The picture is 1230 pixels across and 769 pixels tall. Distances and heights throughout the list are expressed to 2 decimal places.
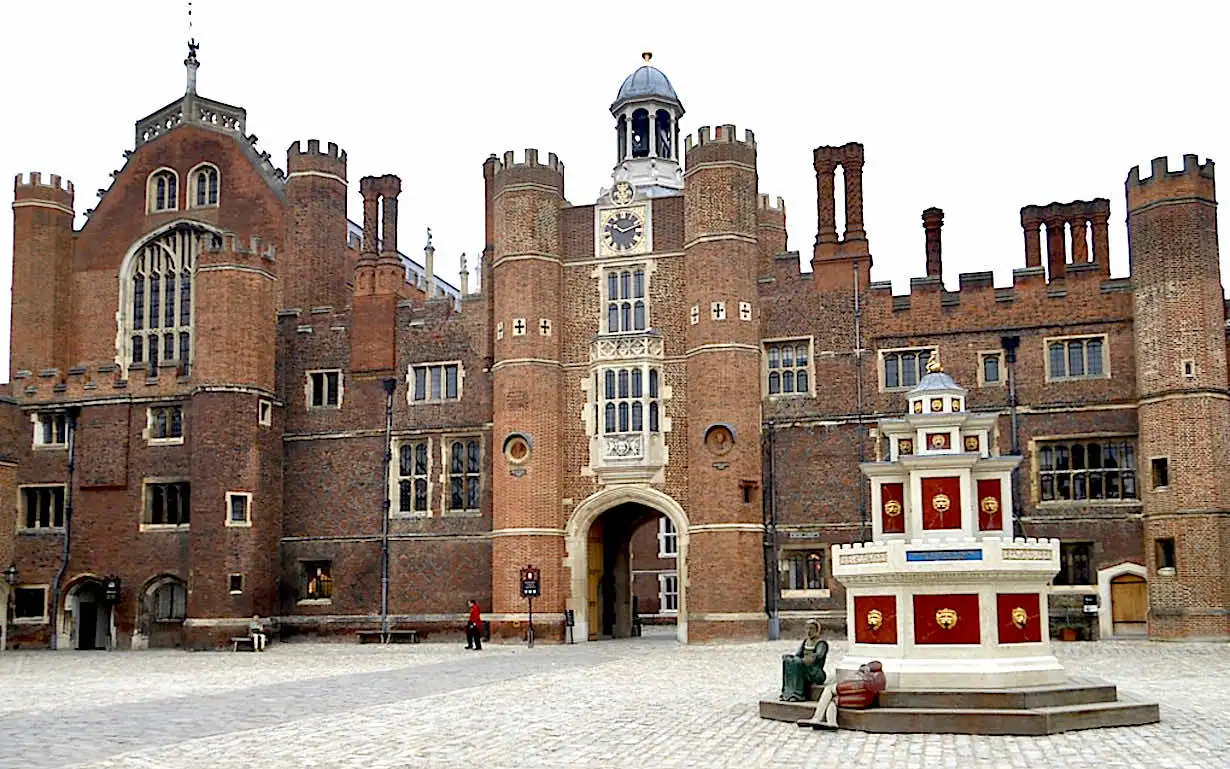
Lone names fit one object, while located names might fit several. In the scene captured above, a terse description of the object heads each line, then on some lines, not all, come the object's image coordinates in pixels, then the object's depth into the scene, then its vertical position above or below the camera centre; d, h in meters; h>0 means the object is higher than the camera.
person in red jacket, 35.69 -2.30
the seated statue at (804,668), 17.38 -1.65
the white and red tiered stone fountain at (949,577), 17.52 -0.56
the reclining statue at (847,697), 16.39 -1.89
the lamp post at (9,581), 40.81 -1.05
